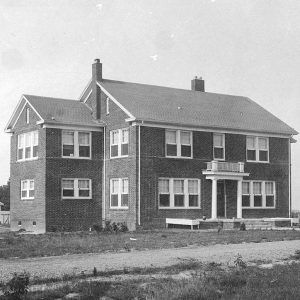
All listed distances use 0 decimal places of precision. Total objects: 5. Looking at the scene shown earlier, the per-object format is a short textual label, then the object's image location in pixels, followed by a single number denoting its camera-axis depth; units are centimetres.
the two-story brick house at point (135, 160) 3688
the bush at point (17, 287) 1034
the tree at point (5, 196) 6538
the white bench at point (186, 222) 3559
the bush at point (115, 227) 3400
